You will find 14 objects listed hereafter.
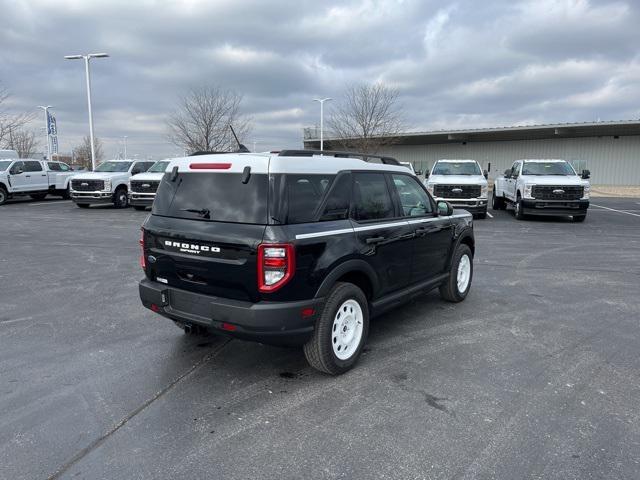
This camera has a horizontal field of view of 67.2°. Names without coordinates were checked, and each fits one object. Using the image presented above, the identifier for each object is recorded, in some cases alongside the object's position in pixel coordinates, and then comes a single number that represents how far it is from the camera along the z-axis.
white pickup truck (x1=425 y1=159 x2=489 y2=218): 15.64
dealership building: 45.69
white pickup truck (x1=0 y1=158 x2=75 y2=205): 21.25
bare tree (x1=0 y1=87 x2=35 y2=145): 26.39
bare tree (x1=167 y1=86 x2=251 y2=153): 34.19
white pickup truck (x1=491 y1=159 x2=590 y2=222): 15.20
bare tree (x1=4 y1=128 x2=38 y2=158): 43.49
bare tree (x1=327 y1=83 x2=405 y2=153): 37.25
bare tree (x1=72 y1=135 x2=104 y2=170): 63.47
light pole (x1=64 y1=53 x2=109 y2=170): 27.28
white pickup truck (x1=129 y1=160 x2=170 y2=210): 18.23
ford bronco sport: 3.56
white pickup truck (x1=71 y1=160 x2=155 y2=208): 19.17
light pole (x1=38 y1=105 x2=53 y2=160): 39.78
